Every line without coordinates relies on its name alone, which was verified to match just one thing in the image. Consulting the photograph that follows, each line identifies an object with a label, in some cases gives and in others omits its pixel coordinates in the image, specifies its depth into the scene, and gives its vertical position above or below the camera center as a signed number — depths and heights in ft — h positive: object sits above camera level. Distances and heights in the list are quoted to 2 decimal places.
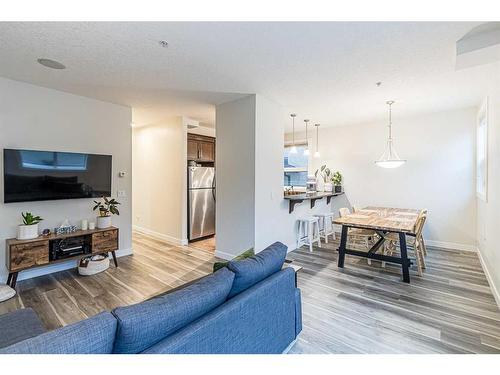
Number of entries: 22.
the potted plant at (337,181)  19.34 +0.25
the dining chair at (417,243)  11.34 -3.09
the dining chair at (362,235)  13.61 -3.01
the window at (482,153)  11.69 +1.72
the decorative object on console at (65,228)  11.16 -2.13
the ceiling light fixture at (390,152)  17.32 +2.33
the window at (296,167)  22.38 +1.58
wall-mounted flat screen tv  9.91 +0.35
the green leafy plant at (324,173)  20.42 +0.96
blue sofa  3.01 -2.21
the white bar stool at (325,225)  16.41 -3.04
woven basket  11.20 -3.86
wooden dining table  10.46 -1.85
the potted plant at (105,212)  12.25 -1.46
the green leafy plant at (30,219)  10.16 -1.53
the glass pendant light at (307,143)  18.23 +3.65
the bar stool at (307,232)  14.96 -3.12
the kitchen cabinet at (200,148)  17.24 +2.64
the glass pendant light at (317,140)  21.20 +3.82
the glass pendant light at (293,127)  16.41 +4.66
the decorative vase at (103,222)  12.27 -1.98
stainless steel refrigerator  16.66 -1.29
